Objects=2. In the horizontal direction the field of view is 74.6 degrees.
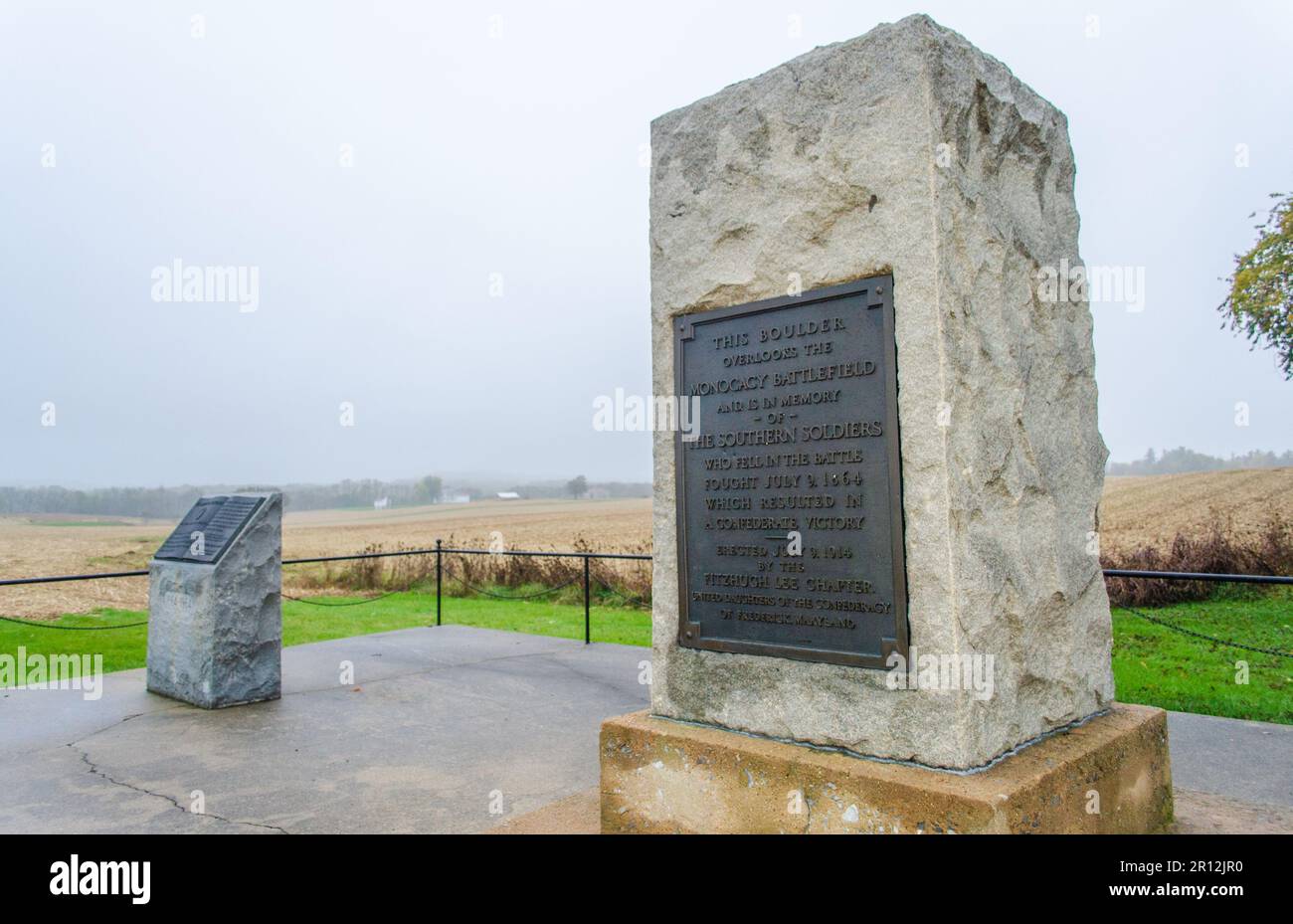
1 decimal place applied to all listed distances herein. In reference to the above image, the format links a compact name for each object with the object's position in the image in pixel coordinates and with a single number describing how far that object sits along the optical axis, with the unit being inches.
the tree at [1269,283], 460.8
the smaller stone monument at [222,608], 251.0
